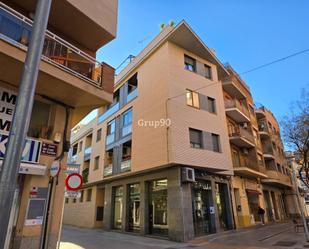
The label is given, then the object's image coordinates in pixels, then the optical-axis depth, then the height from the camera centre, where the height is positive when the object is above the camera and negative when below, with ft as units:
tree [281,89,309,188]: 62.75 +18.93
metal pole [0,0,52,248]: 8.48 +3.65
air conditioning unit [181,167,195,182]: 46.62 +7.01
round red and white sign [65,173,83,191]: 20.62 +2.62
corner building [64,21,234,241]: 48.83 +14.32
